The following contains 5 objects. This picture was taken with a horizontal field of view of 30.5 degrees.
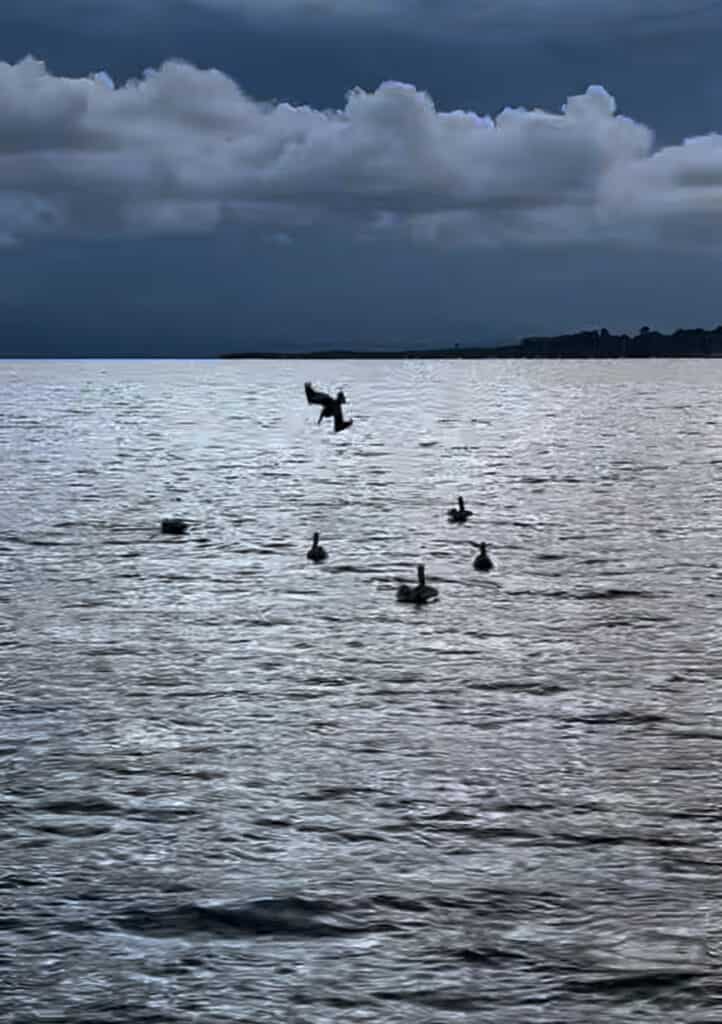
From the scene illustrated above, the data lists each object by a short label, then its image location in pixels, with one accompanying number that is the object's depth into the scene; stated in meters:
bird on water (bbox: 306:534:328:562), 42.59
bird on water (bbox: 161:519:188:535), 49.12
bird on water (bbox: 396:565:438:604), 34.81
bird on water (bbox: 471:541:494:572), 40.34
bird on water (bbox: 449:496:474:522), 52.97
